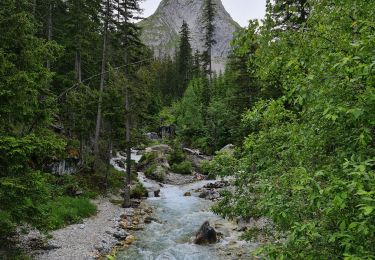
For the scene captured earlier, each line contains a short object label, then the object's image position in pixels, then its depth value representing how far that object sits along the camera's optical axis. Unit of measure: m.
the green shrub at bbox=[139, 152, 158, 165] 41.79
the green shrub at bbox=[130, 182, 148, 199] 28.22
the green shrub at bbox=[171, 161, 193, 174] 41.00
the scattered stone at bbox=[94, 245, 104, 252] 15.51
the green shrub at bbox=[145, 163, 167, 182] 37.31
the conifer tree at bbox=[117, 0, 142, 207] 24.66
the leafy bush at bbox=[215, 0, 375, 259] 3.75
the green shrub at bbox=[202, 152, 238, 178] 10.22
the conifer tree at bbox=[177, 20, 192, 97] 78.20
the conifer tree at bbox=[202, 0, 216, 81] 66.66
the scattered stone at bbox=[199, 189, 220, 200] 29.12
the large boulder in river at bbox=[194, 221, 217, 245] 17.47
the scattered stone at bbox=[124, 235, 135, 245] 17.09
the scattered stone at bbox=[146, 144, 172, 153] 47.06
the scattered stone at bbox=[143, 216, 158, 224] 21.23
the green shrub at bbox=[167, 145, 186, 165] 43.56
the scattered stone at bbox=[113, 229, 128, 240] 17.82
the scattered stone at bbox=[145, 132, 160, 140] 65.47
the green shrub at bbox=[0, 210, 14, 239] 11.17
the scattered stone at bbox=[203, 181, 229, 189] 33.12
